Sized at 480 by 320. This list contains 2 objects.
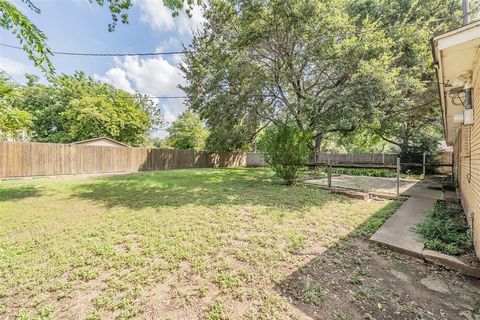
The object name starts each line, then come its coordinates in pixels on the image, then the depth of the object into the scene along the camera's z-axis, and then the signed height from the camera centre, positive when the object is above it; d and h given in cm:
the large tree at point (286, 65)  849 +449
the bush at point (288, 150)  764 +33
